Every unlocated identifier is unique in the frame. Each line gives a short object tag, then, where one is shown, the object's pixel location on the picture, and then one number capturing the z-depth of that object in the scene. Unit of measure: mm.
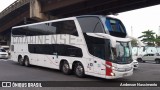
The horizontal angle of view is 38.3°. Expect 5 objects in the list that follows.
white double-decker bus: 12383
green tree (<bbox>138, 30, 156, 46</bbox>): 82188
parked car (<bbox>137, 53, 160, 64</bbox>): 33344
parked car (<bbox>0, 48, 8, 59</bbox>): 31862
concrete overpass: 26372
